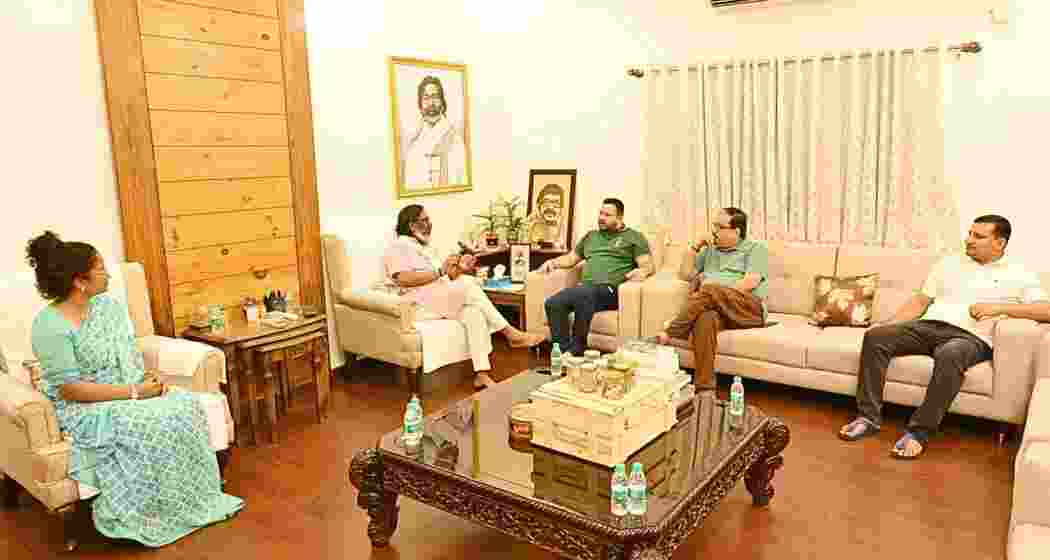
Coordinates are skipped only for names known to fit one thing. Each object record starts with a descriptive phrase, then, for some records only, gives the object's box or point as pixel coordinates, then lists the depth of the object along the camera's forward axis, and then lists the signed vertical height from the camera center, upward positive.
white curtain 4.40 +0.13
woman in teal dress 2.83 -0.81
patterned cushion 4.20 -0.74
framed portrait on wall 5.02 +0.40
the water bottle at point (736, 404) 2.92 -0.89
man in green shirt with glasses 4.19 -0.66
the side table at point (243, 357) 3.71 -0.78
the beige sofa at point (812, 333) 3.46 -0.87
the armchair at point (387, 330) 4.29 -0.81
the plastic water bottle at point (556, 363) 3.39 -0.81
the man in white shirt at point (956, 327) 3.49 -0.77
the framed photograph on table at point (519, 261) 5.46 -0.56
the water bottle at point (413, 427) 2.69 -0.84
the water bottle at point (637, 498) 2.20 -0.91
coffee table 2.22 -0.96
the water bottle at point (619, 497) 2.21 -0.91
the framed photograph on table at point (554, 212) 5.72 -0.24
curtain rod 4.16 +0.62
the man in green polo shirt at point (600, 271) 4.72 -0.59
